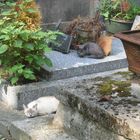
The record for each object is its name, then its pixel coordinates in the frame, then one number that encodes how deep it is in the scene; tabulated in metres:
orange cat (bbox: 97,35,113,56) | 6.11
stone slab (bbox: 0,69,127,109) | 5.20
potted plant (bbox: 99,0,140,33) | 7.40
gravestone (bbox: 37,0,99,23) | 7.45
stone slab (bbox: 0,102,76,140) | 3.58
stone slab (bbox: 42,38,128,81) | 5.55
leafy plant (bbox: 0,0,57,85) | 5.11
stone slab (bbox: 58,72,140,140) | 3.04
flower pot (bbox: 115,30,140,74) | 3.45
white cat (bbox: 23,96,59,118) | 4.68
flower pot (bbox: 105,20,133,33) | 7.37
